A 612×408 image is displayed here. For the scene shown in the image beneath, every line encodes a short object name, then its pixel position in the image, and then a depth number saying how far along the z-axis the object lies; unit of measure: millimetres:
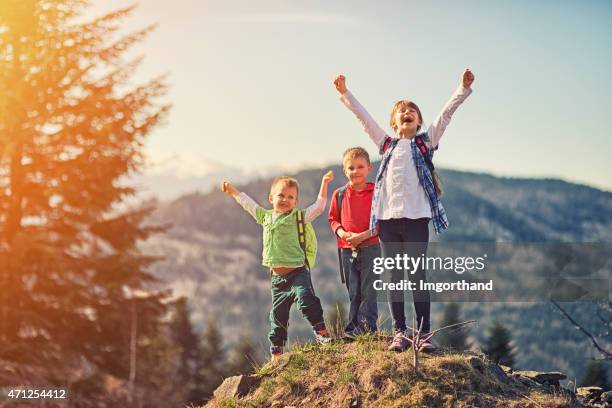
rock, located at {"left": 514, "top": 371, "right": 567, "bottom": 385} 7219
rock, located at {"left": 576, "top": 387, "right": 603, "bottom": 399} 7465
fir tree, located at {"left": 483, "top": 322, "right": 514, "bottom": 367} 28214
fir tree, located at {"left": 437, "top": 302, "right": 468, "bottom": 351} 29094
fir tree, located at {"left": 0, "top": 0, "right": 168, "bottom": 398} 17625
